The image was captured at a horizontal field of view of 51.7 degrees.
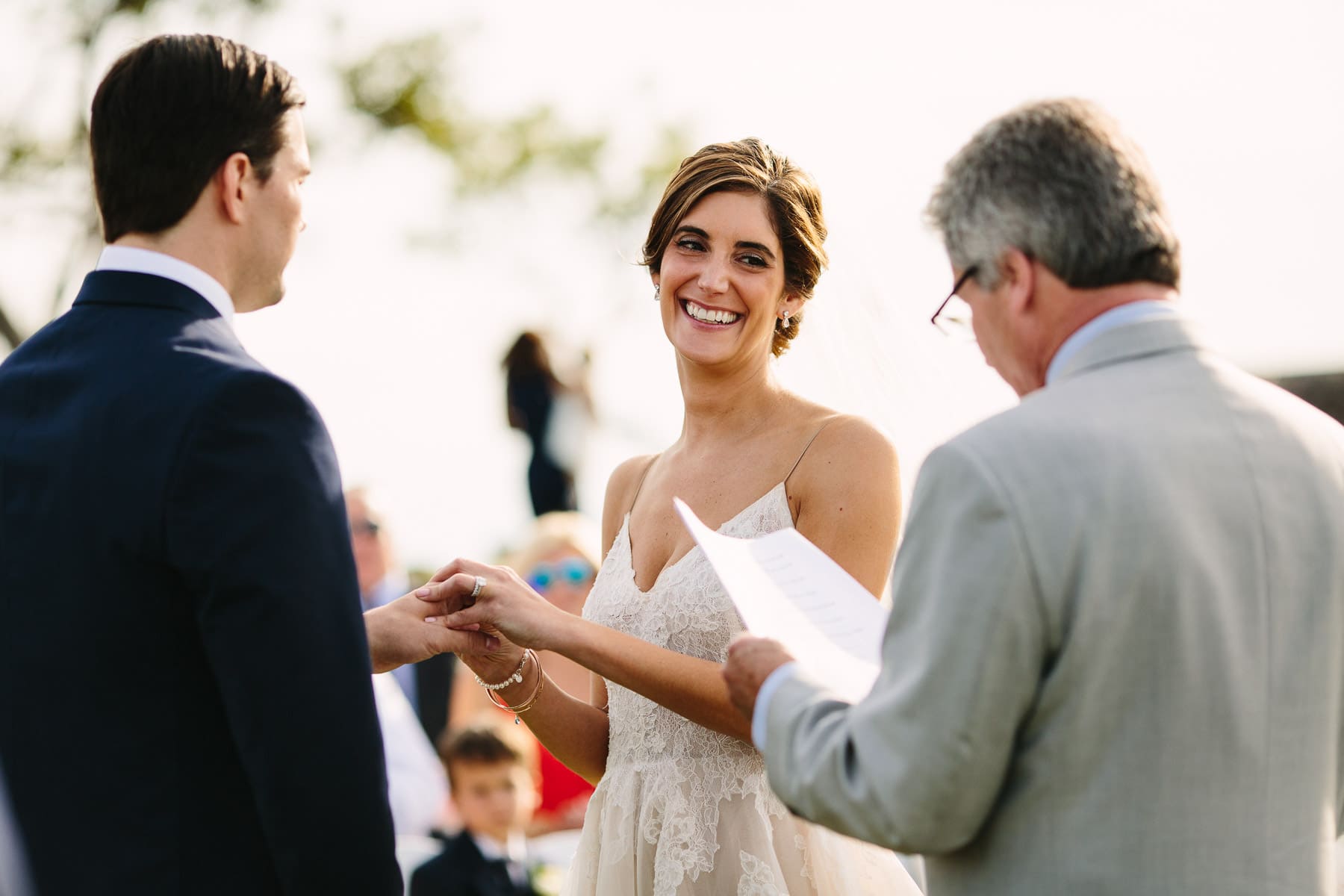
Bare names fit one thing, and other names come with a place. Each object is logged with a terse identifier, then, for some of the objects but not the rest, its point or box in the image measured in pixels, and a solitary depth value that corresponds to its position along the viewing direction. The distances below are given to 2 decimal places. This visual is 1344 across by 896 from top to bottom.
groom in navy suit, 2.14
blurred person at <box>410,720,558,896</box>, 5.43
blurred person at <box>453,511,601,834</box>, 6.39
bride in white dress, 3.22
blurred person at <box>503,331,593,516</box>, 8.93
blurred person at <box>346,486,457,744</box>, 7.43
